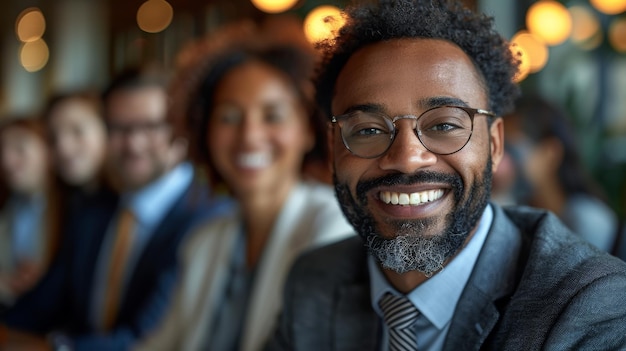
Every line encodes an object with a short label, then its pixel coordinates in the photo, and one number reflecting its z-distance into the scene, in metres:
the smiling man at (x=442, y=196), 1.28
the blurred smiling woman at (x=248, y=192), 2.32
